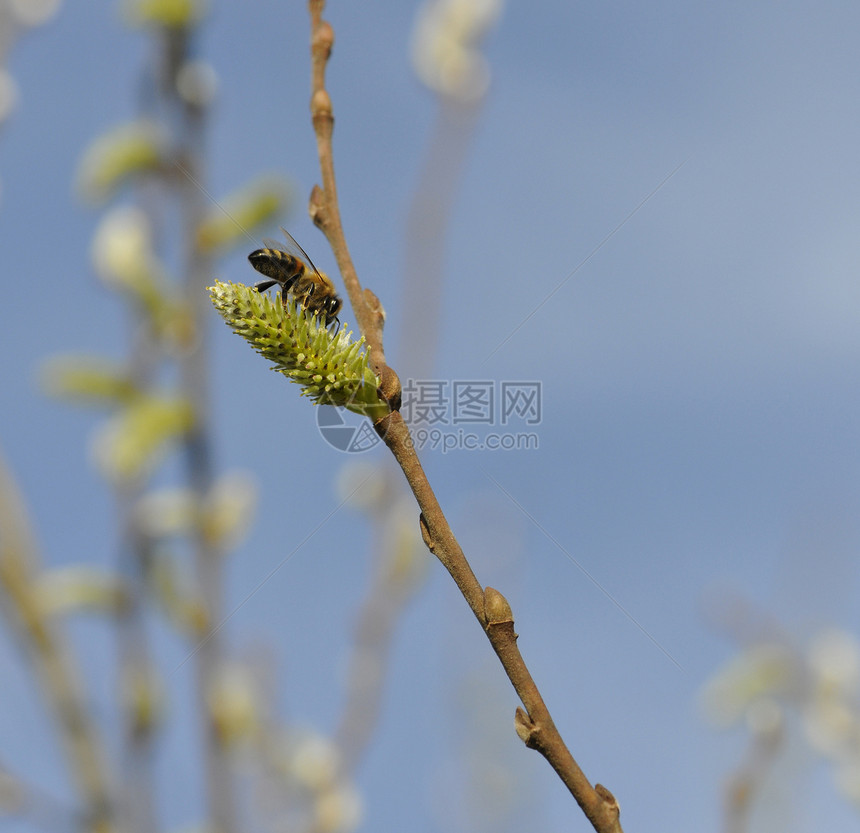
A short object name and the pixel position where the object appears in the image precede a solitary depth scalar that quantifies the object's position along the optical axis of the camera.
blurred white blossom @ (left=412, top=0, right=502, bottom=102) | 0.63
